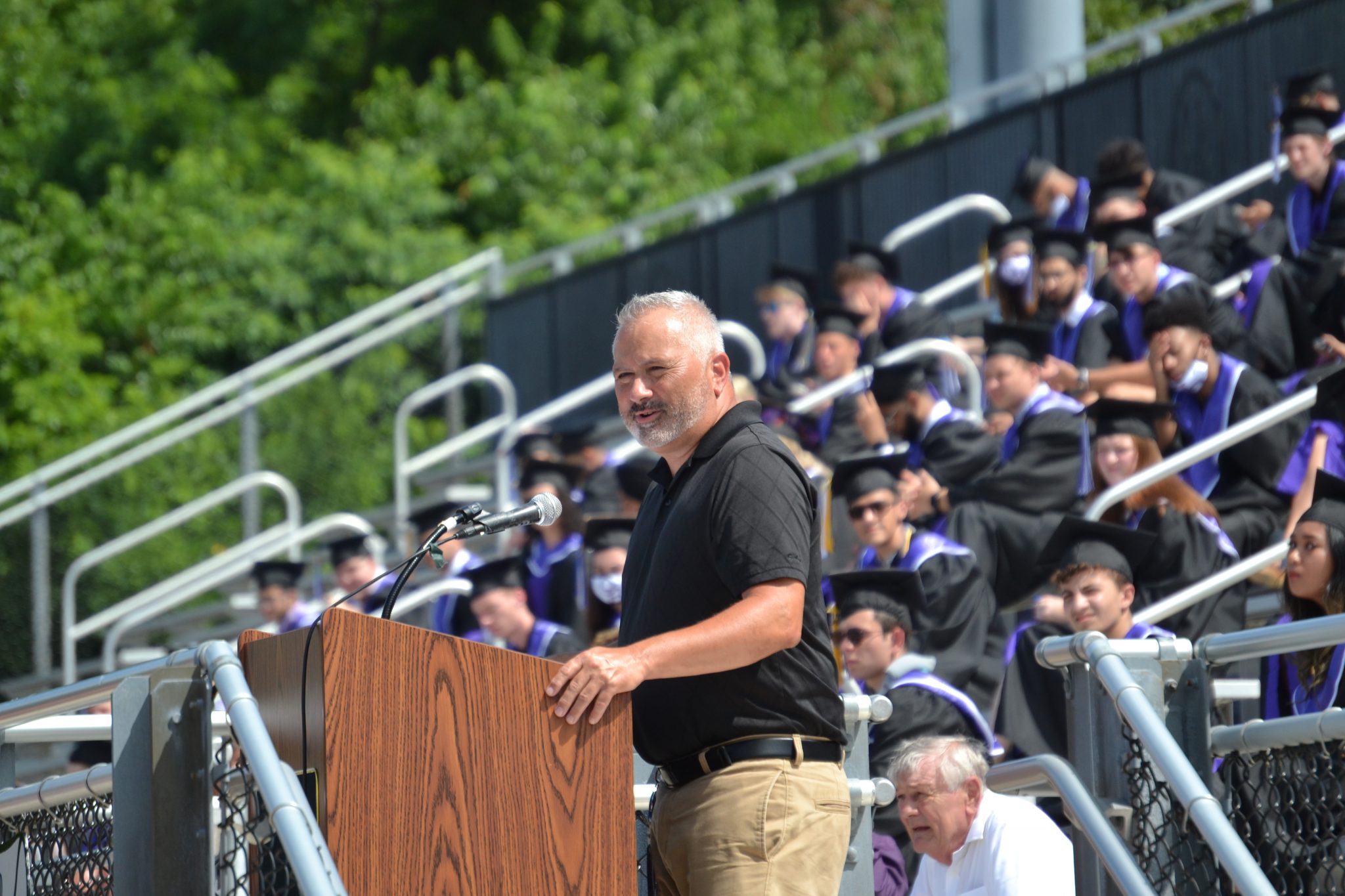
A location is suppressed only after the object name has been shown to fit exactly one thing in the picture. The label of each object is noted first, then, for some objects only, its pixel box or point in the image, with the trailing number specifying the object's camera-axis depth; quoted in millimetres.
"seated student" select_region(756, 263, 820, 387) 22547
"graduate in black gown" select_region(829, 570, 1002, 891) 12883
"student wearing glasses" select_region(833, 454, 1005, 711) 14969
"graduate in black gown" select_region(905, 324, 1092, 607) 16484
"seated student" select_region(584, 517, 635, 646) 17281
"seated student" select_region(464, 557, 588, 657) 17359
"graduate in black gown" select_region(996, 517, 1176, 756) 13102
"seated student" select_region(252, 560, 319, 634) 21687
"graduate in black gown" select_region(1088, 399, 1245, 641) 14609
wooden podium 6418
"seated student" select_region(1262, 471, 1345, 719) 11094
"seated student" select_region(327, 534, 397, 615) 20781
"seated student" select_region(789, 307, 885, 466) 18859
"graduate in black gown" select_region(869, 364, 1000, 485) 17844
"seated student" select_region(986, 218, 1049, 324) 20766
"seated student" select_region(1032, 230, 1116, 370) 19328
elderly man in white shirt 10398
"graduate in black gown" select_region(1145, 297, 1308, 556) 15937
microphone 7234
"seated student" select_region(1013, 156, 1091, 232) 22500
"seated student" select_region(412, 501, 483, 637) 20250
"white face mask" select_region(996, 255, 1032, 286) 20781
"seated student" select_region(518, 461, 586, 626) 19453
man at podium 6867
